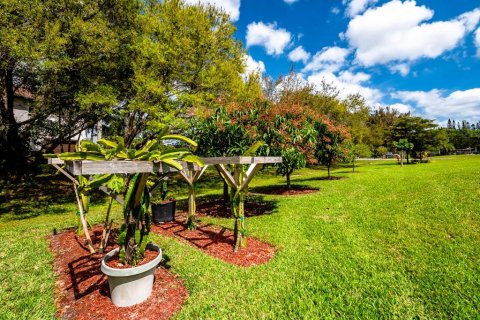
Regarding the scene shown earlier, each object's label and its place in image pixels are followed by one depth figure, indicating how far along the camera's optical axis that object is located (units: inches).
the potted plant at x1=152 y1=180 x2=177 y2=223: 299.4
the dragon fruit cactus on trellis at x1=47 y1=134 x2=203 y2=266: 126.3
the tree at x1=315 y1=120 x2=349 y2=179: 511.4
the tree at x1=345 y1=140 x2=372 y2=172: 917.2
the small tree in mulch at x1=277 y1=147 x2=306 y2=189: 290.5
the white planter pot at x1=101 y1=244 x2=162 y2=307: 125.2
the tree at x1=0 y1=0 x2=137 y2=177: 360.5
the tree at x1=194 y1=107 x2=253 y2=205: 295.7
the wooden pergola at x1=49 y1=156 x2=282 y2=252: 119.3
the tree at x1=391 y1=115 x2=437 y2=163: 1227.9
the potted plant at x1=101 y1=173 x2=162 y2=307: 127.6
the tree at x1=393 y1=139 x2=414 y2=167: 1118.4
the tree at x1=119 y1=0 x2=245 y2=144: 474.6
